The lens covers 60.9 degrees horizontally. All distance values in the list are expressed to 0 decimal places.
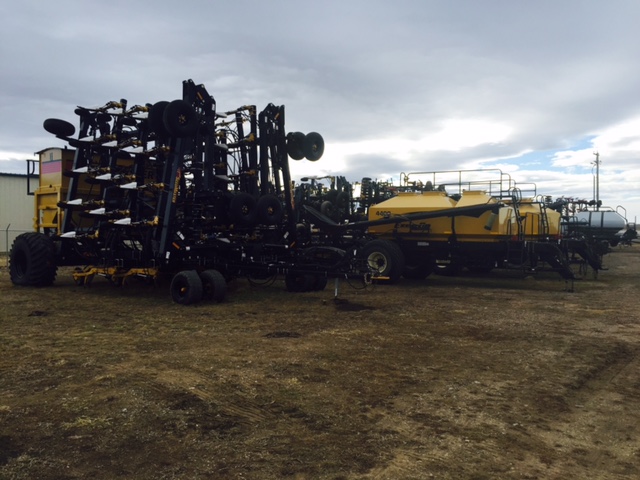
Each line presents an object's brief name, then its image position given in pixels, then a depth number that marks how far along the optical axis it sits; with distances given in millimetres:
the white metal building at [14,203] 30862
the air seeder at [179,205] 10852
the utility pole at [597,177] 66312
